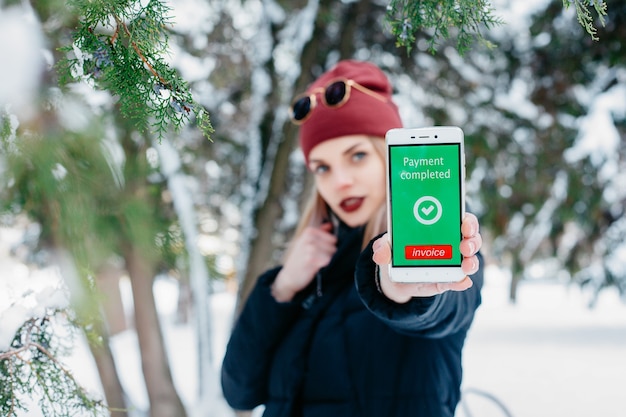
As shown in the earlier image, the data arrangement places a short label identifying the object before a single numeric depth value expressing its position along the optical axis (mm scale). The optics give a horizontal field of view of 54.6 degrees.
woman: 1484
